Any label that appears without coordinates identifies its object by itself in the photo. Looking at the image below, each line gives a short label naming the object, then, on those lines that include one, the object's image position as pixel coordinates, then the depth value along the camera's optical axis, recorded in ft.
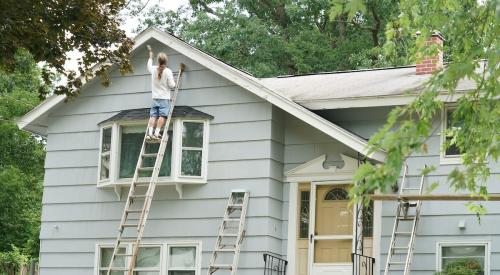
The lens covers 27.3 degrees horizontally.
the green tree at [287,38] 103.81
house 58.85
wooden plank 51.80
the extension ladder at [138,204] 59.36
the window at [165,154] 62.61
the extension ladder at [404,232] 56.59
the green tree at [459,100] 28.71
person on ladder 61.64
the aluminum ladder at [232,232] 59.72
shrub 55.06
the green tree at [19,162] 88.53
